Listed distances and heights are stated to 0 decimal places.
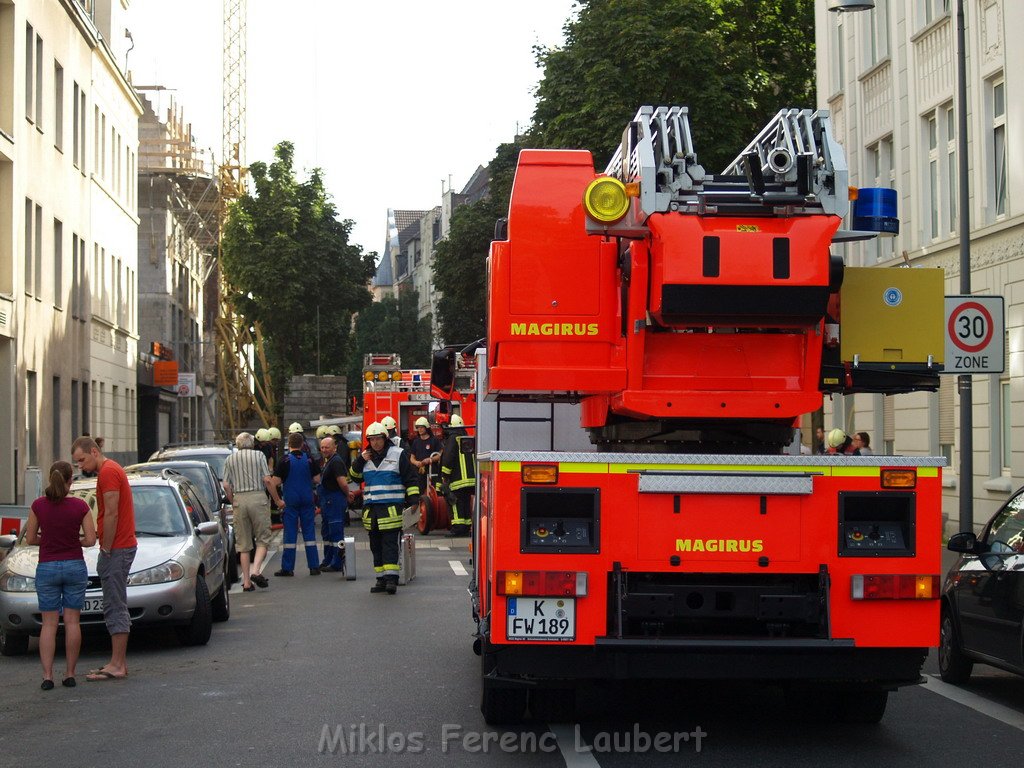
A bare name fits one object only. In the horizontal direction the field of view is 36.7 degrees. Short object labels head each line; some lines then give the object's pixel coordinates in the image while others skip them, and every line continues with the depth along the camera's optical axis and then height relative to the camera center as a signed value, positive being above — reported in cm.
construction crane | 6361 +285
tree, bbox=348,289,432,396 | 9469 +546
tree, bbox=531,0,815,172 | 3616 +825
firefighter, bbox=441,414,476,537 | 2142 -86
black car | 941 -116
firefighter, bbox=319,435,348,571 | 1942 -100
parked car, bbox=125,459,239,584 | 1822 -82
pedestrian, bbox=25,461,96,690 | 1065 -92
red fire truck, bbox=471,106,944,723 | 780 -35
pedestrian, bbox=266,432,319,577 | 1903 -98
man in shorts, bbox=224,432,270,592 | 1761 -95
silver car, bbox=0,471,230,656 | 1215 -125
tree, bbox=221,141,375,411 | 6034 +613
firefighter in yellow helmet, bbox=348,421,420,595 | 1652 -82
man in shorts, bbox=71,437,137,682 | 1091 -87
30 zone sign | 1520 +89
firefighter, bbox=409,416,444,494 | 2705 -44
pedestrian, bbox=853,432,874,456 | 2111 -31
